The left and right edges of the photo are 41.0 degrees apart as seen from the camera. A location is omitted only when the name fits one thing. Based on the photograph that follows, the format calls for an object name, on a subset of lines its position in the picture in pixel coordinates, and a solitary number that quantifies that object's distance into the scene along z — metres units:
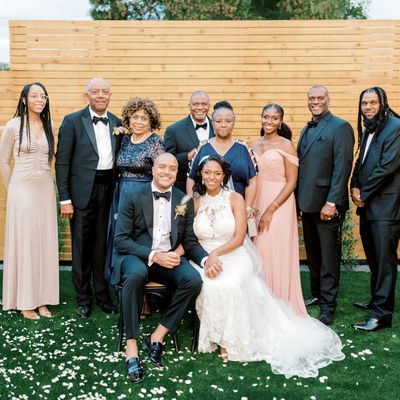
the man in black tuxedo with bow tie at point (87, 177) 5.07
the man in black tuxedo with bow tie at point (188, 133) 5.28
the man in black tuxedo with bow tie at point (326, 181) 4.84
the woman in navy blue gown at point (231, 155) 4.86
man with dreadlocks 4.68
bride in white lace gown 4.16
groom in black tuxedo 4.07
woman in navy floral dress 4.93
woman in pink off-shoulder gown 5.08
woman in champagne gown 5.05
